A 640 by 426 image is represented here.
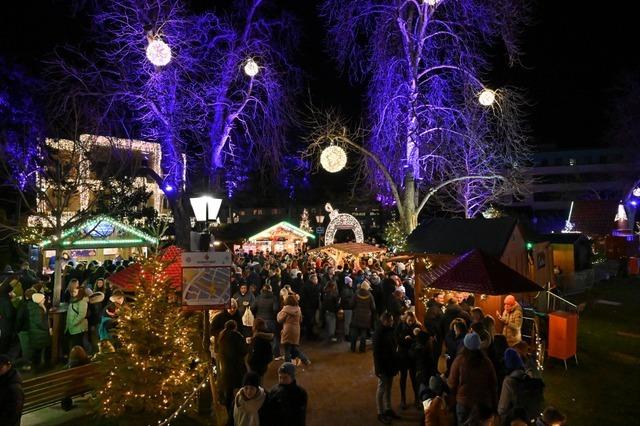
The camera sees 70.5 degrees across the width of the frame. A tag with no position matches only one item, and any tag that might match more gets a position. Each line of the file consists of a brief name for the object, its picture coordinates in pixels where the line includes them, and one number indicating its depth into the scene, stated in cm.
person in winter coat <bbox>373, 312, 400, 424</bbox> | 659
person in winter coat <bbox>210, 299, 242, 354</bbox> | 759
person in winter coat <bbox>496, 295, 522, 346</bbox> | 844
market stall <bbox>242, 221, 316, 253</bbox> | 3042
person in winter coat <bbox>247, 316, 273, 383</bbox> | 669
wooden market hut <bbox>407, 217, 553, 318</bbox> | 1227
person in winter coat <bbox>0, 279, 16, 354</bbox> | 844
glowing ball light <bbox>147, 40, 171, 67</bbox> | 1300
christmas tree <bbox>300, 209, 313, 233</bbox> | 3612
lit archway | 2208
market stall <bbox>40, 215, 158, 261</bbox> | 2150
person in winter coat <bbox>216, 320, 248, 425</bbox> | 653
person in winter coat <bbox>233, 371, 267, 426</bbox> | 455
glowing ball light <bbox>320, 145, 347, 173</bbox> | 1537
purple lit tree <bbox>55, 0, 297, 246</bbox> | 1600
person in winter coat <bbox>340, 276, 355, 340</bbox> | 1113
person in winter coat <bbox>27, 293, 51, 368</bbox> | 876
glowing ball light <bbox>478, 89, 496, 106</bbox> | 1578
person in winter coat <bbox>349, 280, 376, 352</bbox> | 997
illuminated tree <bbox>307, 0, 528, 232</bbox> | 1688
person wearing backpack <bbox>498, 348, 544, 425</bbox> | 513
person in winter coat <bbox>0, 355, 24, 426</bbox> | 491
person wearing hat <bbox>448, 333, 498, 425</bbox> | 533
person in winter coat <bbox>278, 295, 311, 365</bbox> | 876
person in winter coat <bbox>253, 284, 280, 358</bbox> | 945
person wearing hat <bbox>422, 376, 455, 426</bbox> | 499
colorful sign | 616
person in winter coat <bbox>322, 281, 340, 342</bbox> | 1133
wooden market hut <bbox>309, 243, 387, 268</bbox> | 1950
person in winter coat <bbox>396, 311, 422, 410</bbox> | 700
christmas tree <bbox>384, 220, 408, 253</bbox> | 1764
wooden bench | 623
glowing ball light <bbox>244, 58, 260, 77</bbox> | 1617
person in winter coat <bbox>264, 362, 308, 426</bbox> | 461
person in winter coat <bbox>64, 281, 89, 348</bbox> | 886
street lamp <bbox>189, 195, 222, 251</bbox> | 804
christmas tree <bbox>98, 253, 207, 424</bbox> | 627
